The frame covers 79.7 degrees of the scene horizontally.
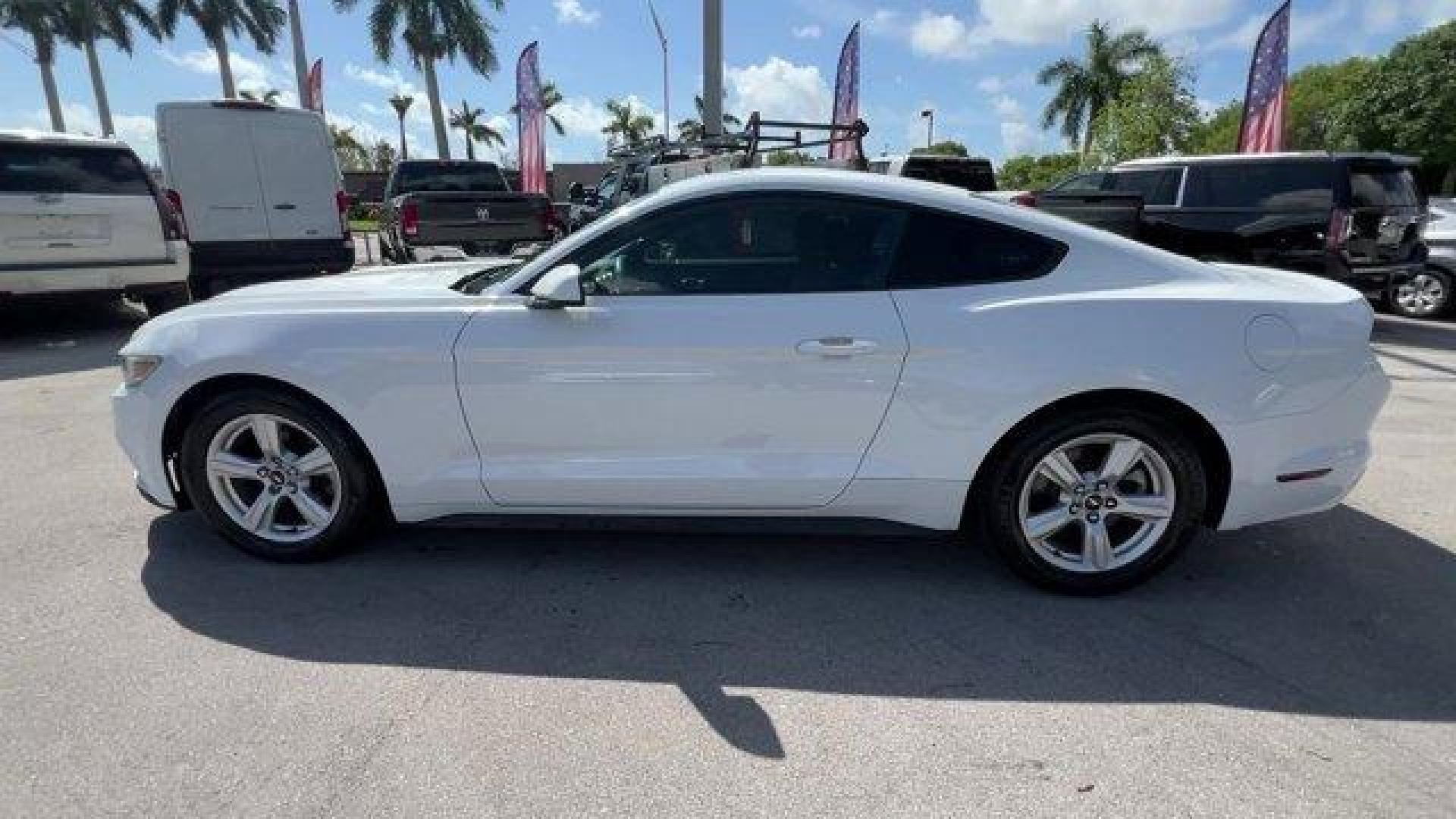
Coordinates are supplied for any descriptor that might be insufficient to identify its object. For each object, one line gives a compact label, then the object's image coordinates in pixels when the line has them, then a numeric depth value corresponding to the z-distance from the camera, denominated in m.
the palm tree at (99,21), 36.91
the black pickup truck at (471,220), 10.32
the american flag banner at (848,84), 17.82
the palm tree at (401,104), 63.94
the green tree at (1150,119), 29.48
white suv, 7.46
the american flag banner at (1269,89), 16.17
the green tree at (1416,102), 32.97
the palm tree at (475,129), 66.00
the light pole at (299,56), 20.42
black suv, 8.51
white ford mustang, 3.07
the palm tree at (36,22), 36.50
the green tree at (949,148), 62.75
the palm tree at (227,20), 35.84
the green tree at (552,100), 58.91
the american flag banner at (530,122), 21.69
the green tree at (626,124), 62.72
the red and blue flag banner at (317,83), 25.86
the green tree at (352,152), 68.81
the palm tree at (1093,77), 42.84
